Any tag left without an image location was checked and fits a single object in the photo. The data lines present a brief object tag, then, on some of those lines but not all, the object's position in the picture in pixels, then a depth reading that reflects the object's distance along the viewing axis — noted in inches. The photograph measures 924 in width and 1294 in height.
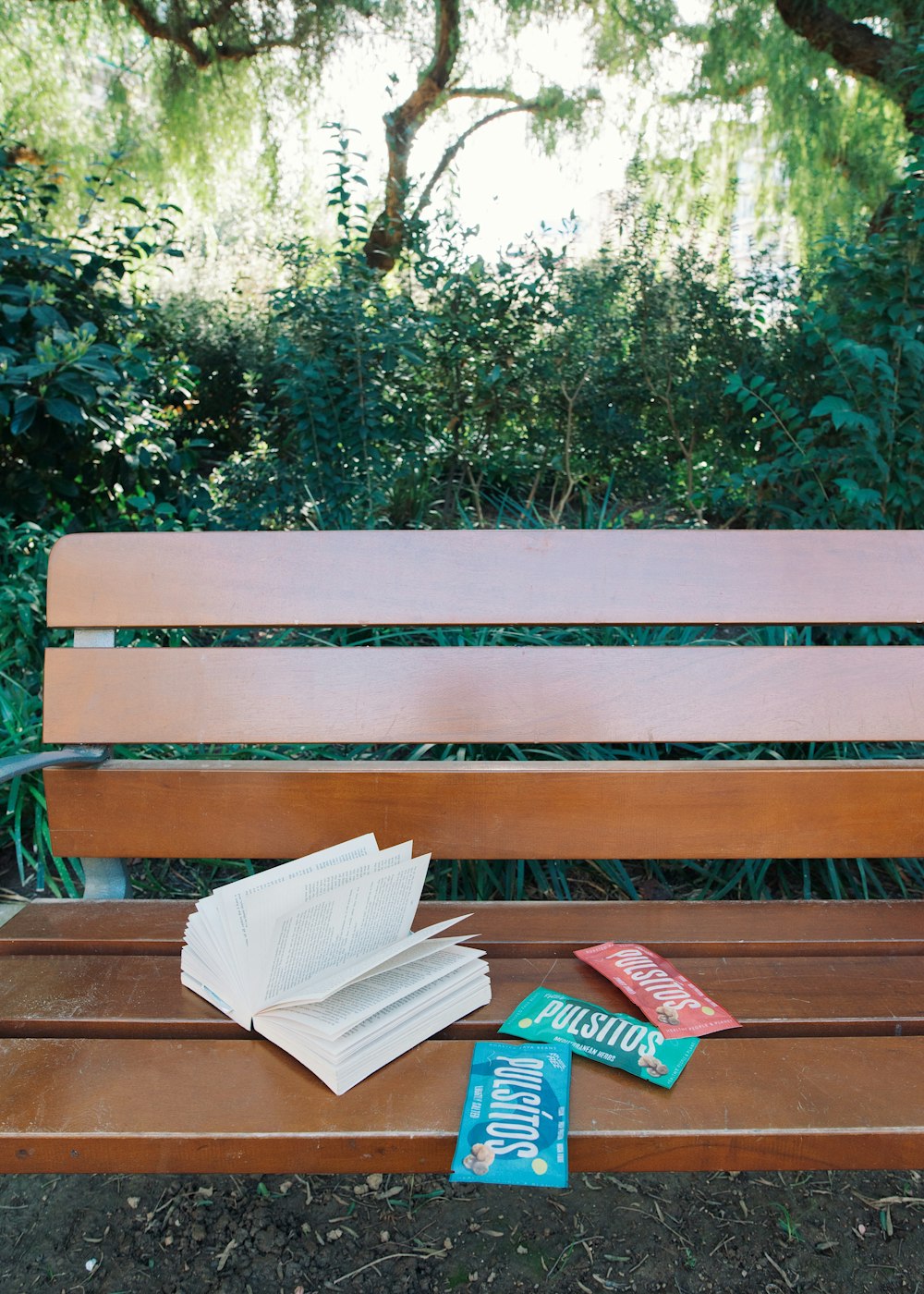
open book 43.1
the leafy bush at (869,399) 109.2
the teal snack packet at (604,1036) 42.9
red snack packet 46.1
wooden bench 61.2
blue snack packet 37.1
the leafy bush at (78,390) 110.4
